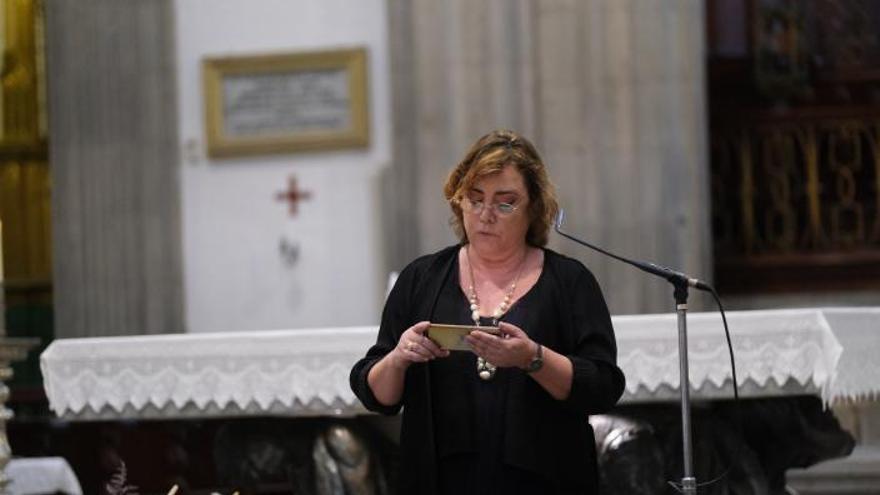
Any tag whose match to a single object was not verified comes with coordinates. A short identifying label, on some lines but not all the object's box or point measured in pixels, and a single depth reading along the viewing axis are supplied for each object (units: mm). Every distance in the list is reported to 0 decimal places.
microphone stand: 9781
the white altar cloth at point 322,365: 12984
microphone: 9781
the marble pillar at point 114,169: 21109
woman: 8820
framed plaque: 20937
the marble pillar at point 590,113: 19875
